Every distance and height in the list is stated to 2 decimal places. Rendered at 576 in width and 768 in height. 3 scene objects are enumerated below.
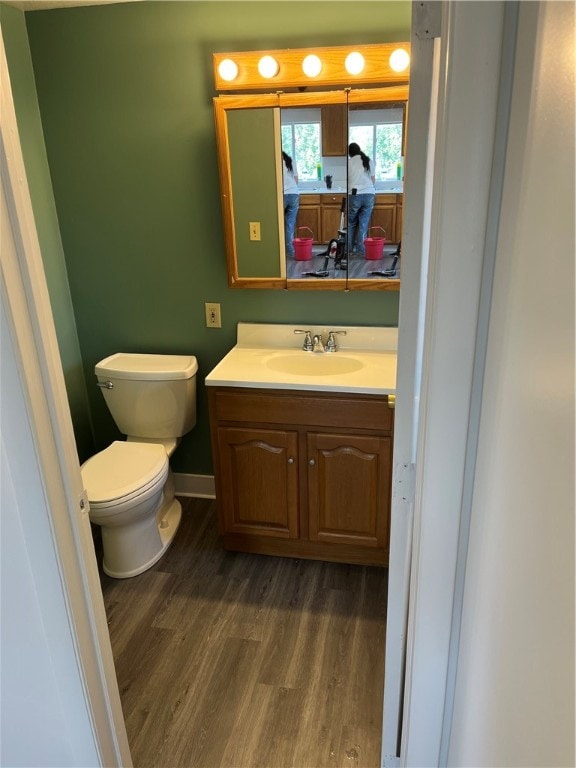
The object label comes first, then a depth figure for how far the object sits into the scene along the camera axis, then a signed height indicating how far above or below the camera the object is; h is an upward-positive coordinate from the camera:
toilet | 2.17 -1.02
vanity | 2.09 -0.91
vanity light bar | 2.03 +0.48
